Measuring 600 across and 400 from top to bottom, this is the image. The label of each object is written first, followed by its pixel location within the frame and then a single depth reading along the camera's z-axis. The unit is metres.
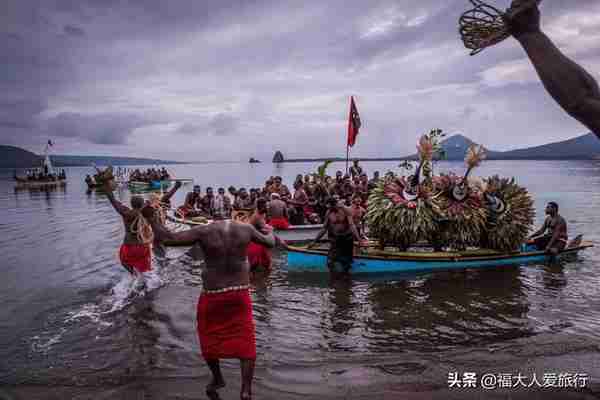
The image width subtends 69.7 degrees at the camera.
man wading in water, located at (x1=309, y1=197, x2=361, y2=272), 9.85
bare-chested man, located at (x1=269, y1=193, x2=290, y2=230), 13.39
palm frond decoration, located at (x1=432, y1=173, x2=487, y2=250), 10.65
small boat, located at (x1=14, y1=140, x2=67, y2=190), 55.72
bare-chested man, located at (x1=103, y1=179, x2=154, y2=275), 8.15
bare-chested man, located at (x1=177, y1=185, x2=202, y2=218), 17.02
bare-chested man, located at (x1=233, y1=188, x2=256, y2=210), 15.41
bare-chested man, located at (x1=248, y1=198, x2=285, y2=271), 9.61
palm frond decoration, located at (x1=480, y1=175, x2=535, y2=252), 11.08
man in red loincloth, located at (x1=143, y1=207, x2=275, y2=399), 4.23
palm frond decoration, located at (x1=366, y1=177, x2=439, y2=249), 10.37
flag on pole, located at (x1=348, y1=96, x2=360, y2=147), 16.78
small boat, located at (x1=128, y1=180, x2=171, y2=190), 43.65
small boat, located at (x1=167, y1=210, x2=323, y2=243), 14.20
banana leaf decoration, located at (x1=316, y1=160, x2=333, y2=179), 16.00
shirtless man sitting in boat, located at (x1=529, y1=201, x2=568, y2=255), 11.43
